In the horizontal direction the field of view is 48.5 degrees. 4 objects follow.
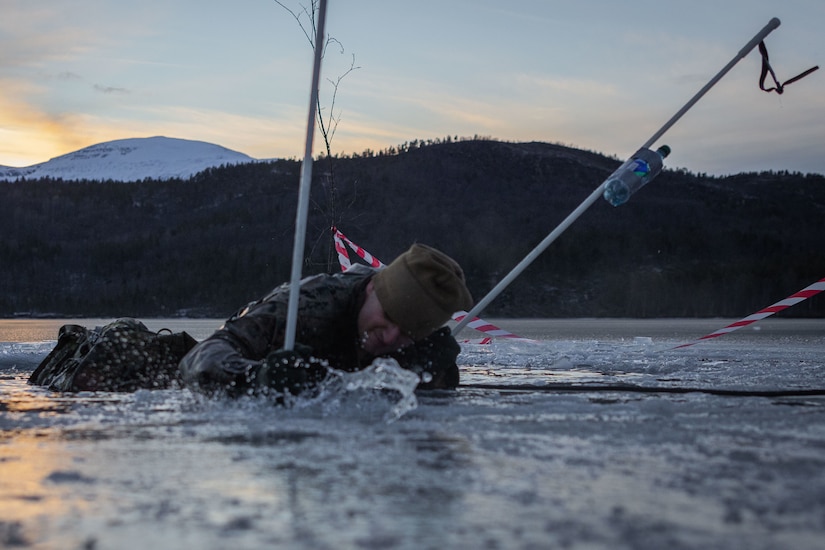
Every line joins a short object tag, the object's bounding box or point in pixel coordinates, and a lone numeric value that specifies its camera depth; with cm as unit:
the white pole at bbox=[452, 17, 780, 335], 669
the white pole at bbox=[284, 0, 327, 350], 377
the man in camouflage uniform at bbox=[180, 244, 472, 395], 403
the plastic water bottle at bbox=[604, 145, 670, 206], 673
